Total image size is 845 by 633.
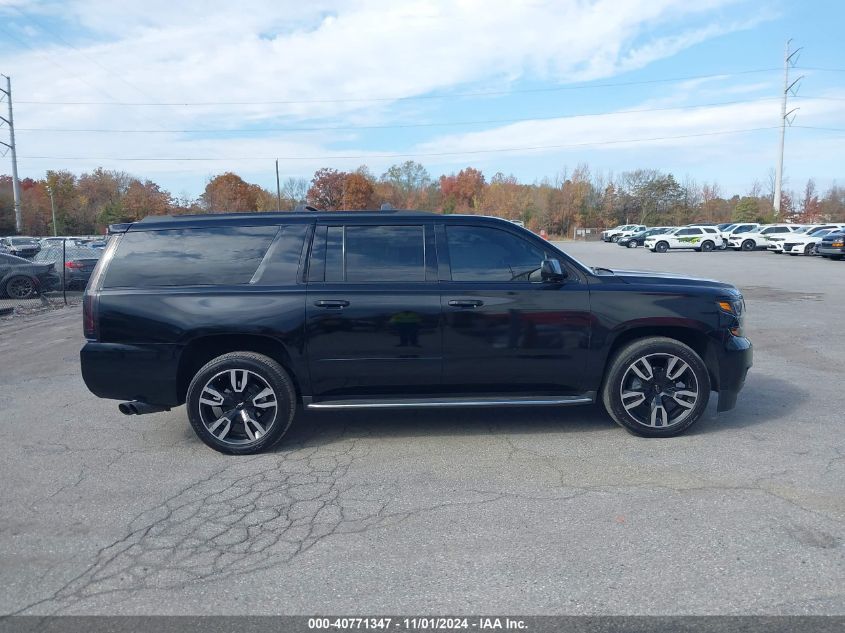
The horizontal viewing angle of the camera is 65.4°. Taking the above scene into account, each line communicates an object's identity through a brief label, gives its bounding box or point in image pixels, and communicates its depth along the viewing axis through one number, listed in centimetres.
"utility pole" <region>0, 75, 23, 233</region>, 5225
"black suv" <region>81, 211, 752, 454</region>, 528
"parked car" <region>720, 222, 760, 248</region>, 4347
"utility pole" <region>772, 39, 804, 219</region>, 6197
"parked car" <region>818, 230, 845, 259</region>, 3084
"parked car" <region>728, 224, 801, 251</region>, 4169
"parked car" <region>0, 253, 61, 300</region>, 1781
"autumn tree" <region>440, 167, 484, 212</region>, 9716
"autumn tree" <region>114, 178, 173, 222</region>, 5194
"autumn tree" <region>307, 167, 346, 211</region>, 6338
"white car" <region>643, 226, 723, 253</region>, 4278
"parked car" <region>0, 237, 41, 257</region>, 3102
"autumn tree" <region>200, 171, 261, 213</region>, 5455
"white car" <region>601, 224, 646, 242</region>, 6532
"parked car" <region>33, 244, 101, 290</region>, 1891
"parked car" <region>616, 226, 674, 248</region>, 5294
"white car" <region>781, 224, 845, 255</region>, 3441
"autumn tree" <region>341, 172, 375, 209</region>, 6359
